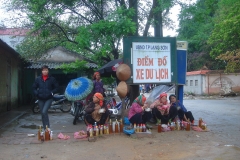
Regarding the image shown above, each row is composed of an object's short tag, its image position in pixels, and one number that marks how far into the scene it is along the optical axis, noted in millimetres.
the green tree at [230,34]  17422
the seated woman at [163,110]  7750
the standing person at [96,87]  9203
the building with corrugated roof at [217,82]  27281
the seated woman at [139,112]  7227
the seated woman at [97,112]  7086
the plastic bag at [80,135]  6877
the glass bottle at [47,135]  6676
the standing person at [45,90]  7090
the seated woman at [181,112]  8000
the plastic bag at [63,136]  6848
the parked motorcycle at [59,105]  13203
